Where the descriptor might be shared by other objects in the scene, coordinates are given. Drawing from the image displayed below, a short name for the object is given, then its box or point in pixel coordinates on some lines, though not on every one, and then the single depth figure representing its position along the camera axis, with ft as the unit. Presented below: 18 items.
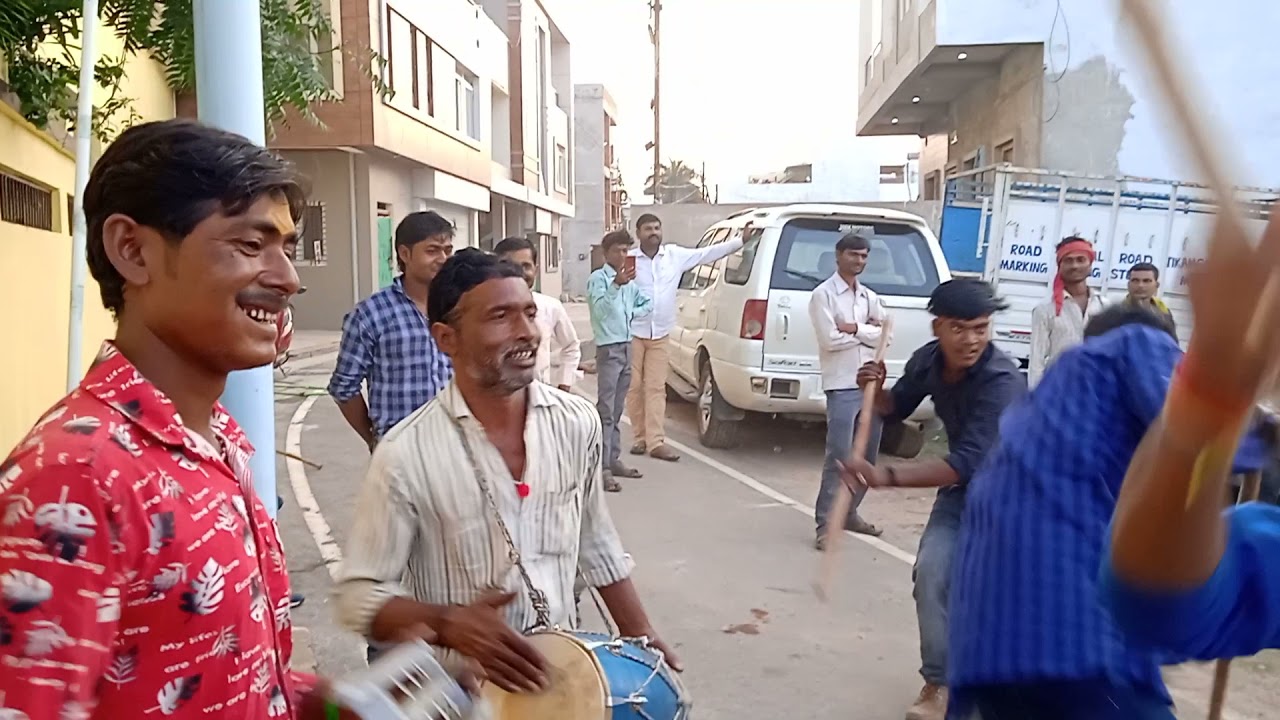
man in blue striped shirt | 6.79
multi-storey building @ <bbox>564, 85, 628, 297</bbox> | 169.58
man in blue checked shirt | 14.46
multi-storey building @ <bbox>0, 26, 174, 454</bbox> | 19.12
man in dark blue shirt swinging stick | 12.56
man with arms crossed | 22.40
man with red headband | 20.81
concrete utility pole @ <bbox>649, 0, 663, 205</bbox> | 115.96
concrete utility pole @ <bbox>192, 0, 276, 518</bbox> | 13.47
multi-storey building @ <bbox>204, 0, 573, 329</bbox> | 68.59
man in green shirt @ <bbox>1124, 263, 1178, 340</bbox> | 21.80
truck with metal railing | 34.91
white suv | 28.02
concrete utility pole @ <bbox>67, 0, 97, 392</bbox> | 15.06
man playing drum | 7.57
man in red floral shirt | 3.89
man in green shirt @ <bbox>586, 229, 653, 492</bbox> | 27.96
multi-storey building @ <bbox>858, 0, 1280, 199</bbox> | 45.62
